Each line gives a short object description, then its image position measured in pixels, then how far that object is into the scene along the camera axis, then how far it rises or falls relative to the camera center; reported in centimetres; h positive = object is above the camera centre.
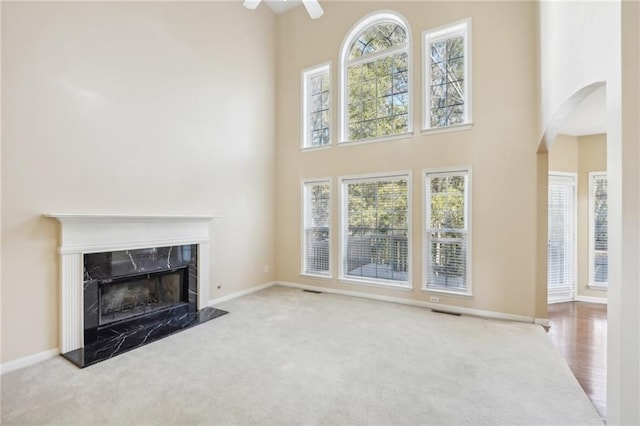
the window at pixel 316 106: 570 +203
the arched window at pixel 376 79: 496 +230
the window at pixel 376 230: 487 -31
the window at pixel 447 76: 438 +206
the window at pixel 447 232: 438 -30
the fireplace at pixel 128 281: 309 -87
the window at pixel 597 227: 509 -26
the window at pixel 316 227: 557 -30
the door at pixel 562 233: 514 -37
